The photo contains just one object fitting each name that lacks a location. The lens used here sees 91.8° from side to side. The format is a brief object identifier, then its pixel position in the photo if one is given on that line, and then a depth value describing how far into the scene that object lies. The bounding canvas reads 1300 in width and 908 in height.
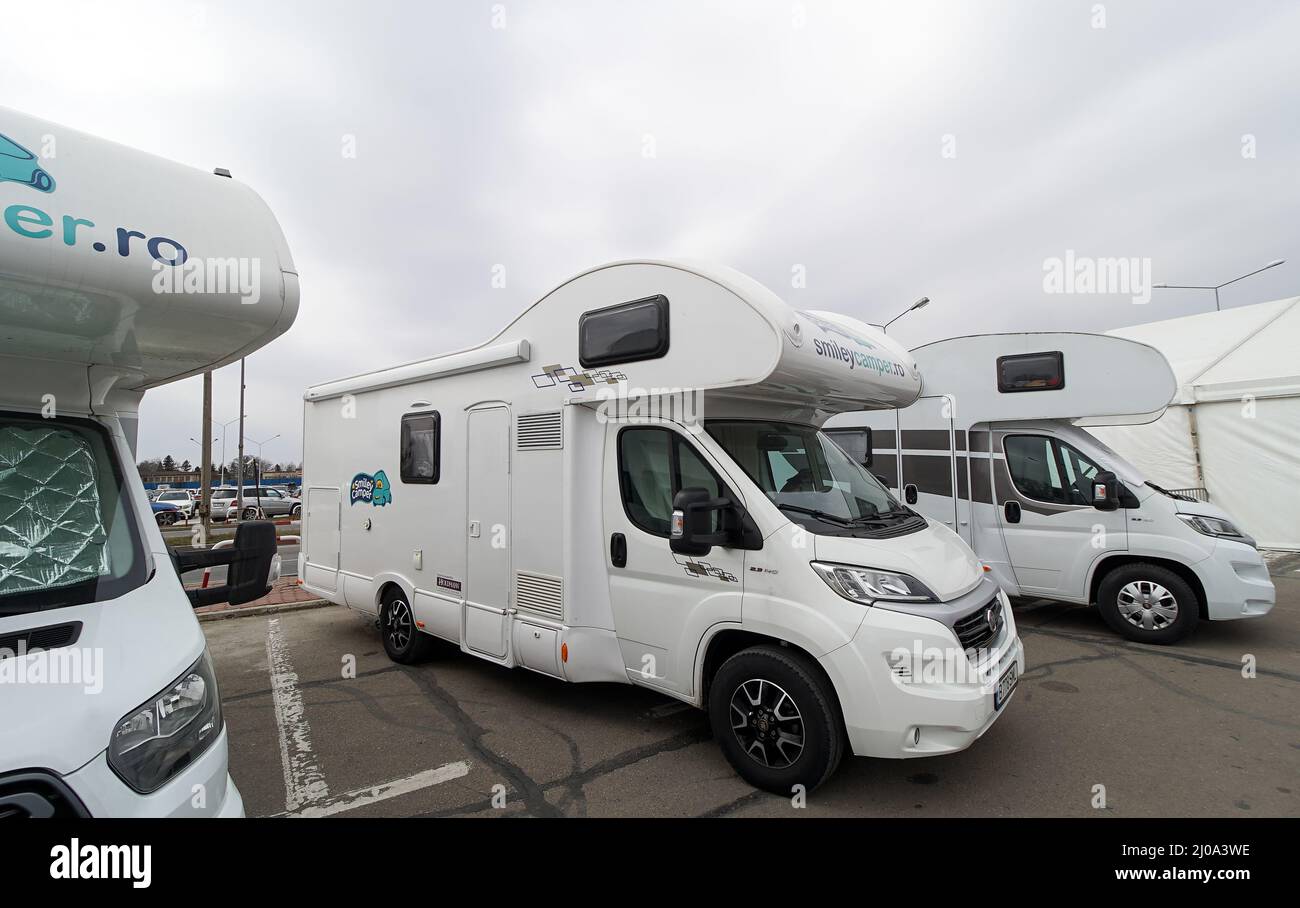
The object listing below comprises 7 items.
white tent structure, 12.74
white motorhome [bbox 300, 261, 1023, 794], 3.37
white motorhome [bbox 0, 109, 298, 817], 1.85
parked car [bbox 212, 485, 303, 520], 30.35
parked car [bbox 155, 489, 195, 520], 32.09
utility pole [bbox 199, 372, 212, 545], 14.79
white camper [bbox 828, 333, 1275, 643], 6.30
